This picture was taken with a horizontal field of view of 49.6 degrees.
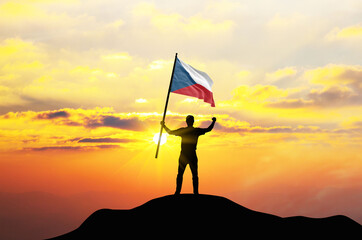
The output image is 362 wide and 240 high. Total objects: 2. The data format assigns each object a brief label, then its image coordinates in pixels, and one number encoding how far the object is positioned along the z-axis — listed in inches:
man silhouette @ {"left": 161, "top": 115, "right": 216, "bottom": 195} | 722.8
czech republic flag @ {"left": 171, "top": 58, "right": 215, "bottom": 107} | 768.9
